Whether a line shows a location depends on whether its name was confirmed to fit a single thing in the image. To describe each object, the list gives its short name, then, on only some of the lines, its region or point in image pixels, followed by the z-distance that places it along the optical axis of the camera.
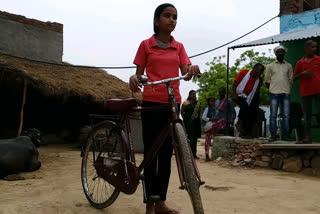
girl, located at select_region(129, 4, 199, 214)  2.93
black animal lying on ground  5.33
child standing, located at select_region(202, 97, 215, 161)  8.07
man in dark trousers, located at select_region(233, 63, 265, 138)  6.87
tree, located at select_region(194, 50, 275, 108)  33.06
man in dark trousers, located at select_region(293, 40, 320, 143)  5.95
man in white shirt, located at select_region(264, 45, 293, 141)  6.65
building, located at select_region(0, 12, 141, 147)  9.37
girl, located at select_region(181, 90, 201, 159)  8.14
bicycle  2.39
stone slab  6.05
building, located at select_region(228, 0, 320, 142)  8.07
